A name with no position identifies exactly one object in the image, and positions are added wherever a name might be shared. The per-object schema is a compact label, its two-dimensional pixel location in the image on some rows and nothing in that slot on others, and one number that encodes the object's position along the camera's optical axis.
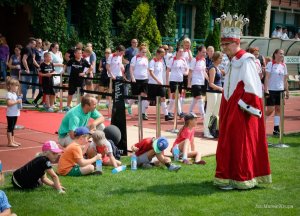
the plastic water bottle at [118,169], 8.85
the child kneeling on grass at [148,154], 9.07
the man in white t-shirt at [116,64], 17.05
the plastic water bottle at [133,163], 9.09
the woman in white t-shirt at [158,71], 15.16
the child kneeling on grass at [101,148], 8.95
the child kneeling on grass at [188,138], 9.84
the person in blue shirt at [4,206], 5.77
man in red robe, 7.72
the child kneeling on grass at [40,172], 7.37
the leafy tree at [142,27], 24.84
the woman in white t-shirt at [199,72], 14.64
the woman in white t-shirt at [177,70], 15.45
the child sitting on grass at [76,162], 8.42
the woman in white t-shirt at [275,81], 13.35
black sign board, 10.44
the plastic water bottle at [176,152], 9.82
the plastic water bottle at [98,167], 8.62
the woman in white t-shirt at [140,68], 15.77
